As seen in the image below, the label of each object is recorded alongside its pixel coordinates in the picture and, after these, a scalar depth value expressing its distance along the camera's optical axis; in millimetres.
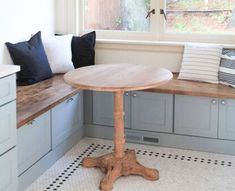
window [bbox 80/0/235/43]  3840
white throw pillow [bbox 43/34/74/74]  3768
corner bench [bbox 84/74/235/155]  3377
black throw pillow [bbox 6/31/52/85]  3418
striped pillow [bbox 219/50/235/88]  3478
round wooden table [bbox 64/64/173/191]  2709
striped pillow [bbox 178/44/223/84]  3600
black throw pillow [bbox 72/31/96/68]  3932
